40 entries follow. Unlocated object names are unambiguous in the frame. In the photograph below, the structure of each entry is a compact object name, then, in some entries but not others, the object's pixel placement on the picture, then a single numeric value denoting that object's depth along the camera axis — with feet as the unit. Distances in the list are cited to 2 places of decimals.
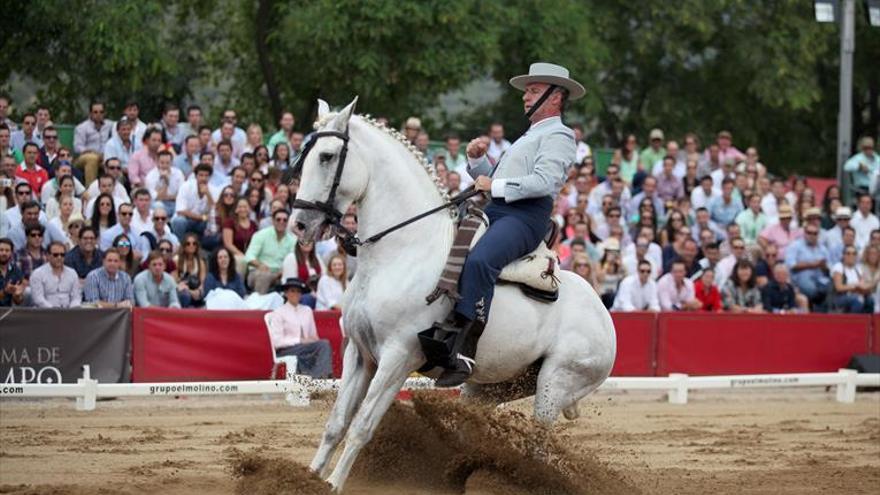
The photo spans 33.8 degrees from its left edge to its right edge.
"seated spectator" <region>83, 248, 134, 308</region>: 54.19
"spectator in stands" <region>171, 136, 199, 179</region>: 64.95
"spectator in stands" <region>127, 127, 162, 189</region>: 63.52
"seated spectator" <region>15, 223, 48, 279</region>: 54.29
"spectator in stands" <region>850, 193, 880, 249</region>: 77.71
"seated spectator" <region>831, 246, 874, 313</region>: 71.15
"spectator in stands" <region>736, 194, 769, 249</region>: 75.20
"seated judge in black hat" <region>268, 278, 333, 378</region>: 54.49
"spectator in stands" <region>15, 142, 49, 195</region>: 59.88
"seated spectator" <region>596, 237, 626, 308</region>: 64.90
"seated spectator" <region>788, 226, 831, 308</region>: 72.49
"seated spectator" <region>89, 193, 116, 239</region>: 58.08
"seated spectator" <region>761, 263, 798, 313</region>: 69.56
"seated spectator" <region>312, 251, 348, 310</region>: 58.59
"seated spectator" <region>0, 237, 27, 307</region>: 52.57
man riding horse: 32.37
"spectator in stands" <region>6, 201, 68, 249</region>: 55.47
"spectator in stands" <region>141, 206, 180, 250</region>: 58.70
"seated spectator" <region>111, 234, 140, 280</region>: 55.57
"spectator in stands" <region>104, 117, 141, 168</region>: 64.08
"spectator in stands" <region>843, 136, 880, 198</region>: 84.12
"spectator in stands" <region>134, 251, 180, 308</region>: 55.62
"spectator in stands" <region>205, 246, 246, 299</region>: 57.88
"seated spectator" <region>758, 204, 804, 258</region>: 74.74
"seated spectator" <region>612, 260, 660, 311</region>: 63.93
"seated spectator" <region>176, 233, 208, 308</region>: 57.26
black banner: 50.93
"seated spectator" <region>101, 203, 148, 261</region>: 57.31
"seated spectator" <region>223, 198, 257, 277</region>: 61.21
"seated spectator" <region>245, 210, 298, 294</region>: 59.88
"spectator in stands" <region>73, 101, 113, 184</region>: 65.16
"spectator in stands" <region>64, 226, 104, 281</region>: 55.26
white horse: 31.89
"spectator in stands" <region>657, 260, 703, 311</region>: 65.46
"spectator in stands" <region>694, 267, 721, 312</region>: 66.44
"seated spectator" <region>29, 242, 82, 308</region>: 53.31
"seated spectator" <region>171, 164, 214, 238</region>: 61.67
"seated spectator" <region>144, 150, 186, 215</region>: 62.90
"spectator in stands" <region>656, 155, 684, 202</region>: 76.89
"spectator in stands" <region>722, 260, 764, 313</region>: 67.92
